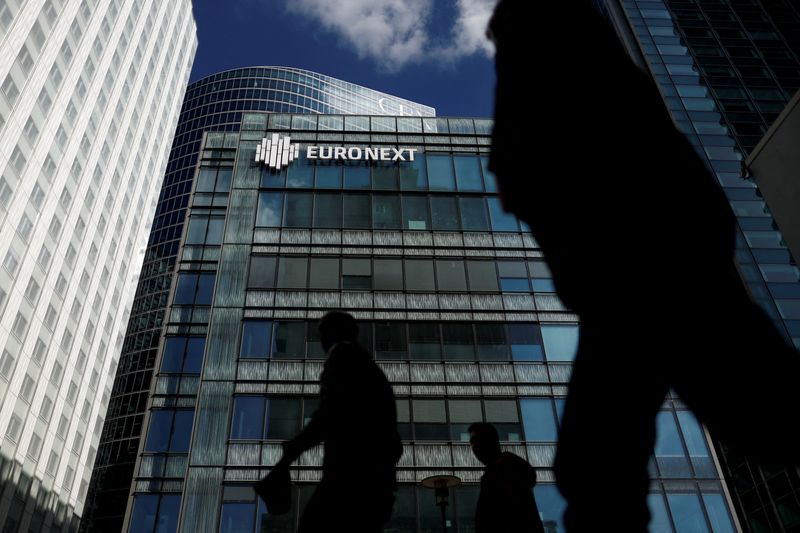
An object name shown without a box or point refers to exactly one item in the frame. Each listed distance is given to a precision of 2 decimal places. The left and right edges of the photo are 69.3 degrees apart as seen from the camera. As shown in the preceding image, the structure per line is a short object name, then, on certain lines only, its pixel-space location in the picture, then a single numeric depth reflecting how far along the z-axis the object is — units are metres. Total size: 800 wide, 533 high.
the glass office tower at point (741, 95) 39.69
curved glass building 75.25
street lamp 13.27
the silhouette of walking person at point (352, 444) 3.25
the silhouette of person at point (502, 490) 3.39
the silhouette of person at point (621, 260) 2.53
